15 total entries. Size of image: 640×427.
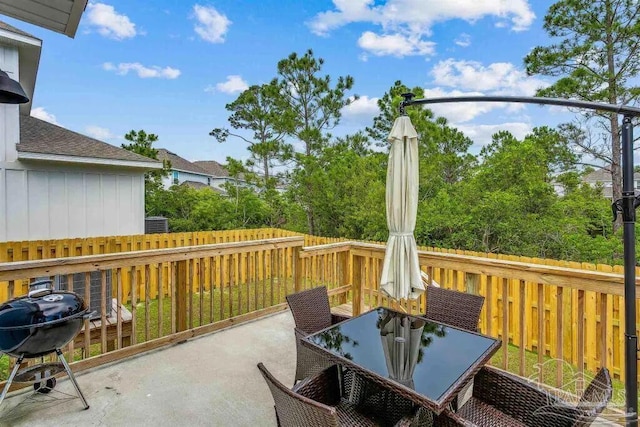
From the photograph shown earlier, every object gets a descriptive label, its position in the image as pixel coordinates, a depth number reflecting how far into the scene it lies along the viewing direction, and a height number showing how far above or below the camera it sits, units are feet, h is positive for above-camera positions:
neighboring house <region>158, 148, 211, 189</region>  67.92 +7.82
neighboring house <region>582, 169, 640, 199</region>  32.55 +2.85
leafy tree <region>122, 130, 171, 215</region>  40.68 +7.32
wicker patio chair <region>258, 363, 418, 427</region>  4.20 -3.39
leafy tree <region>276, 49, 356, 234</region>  41.01 +14.45
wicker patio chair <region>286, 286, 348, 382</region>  8.14 -3.14
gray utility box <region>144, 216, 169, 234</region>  32.55 -1.69
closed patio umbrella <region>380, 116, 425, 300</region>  9.61 -0.19
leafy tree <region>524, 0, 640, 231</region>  25.46 +12.41
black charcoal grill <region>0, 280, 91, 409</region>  7.33 -2.68
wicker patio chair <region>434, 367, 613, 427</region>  4.82 -3.60
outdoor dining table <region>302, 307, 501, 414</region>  5.46 -2.97
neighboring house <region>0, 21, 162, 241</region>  19.51 +2.11
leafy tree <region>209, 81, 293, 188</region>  41.29 +11.40
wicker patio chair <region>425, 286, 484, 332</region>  8.61 -2.72
